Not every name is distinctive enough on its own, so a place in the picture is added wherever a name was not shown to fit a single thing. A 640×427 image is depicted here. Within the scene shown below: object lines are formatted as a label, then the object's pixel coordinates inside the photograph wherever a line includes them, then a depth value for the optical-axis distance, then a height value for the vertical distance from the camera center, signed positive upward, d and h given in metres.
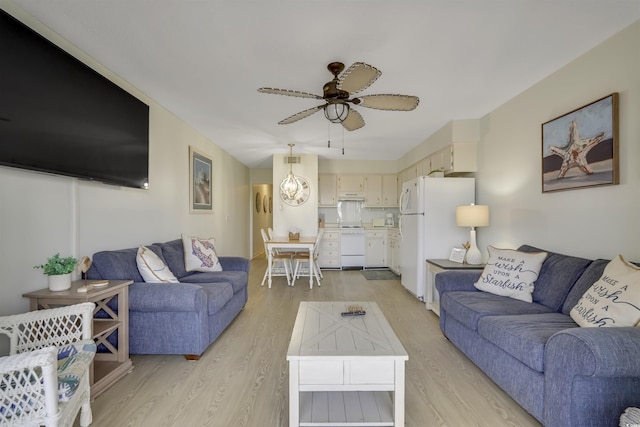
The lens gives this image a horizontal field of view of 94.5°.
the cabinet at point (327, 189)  6.66 +0.52
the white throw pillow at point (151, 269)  2.49 -0.48
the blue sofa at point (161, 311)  2.30 -0.78
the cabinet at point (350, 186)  6.66 +0.59
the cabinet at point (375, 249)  6.37 -0.80
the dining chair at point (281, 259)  4.90 -0.93
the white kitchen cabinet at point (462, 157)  3.89 +0.72
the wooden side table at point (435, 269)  3.29 -0.67
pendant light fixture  5.58 +0.52
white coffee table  1.49 -0.83
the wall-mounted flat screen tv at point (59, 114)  1.61 +0.66
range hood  6.67 +0.36
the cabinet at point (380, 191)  6.73 +0.48
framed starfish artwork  2.11 +0.51
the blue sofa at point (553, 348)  1.31 -0.74
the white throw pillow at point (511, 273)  2.41 -0.53
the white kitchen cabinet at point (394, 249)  5.66 -0.73
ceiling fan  2.04 +0.90
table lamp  3.39 -0.10
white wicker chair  1.12 -0.71
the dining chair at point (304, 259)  4.85 -0.79
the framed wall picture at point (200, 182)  4.11 +0.45
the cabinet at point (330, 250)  6.32 -0.81
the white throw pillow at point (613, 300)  1.54 -0.49
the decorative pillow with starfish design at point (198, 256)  3.39 -0.51
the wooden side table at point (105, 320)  1.81 -0.77
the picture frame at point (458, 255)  3.60 -0.53
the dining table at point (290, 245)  4.57 -0.51
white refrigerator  3.91 -0.09
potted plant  1.82 -0.36
